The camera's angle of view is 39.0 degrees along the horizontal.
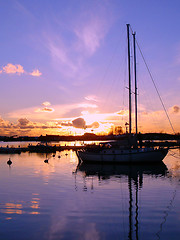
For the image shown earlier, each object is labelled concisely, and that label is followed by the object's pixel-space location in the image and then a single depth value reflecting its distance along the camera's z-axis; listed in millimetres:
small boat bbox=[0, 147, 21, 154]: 94306
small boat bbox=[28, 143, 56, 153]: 97312
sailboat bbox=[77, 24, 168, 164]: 48906
